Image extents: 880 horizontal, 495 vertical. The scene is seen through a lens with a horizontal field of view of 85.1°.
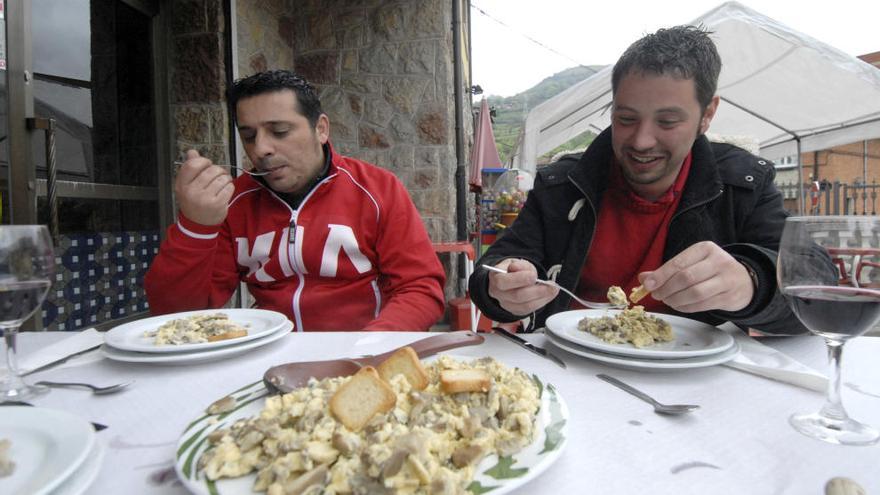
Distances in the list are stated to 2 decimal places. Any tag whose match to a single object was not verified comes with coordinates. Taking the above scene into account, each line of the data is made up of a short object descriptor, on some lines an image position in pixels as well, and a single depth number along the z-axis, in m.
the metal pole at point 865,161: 13.30
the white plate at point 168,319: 0.96
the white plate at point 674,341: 0.87
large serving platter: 0.47
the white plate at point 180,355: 0.95
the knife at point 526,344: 0.98
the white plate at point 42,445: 0.48
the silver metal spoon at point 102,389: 0.83
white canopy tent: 4.92
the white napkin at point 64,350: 0.99
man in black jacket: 1.17
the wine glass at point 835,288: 0.65
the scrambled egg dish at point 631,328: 1.01
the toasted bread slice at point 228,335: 1.02
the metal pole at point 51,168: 2.04
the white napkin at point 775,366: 0.81
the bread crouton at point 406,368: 0.68
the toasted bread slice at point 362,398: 0.57
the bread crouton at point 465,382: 0.62
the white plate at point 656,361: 0.86
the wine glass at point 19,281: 0.80
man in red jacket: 1.71
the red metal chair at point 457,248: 3.68
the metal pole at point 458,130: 4.40
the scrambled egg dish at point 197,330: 1.04
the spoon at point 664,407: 0.71
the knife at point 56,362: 0.97
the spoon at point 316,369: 0.74
